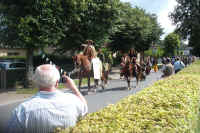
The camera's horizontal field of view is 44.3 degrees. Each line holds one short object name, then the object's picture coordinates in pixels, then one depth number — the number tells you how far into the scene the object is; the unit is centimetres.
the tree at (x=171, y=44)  6848
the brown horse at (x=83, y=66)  1080
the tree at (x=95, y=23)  1772
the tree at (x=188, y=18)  4617
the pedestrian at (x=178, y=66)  1578
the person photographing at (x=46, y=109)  267
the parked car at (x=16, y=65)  1843
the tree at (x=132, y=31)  2903
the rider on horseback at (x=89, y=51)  1138
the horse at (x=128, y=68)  1303
